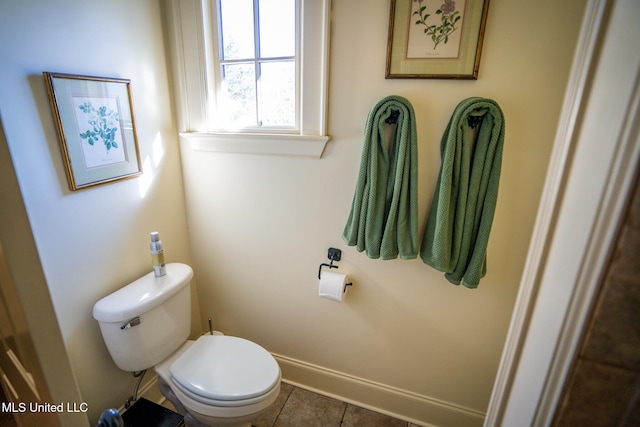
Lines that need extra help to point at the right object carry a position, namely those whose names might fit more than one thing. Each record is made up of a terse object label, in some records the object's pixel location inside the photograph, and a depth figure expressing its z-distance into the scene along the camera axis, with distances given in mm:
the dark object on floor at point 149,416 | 1328
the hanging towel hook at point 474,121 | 1123
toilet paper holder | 1497
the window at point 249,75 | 1326
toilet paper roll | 1435
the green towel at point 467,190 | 1097
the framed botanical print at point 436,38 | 1079
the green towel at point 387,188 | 1173
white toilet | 1223
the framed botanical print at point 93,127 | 1085
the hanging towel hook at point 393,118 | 1196
